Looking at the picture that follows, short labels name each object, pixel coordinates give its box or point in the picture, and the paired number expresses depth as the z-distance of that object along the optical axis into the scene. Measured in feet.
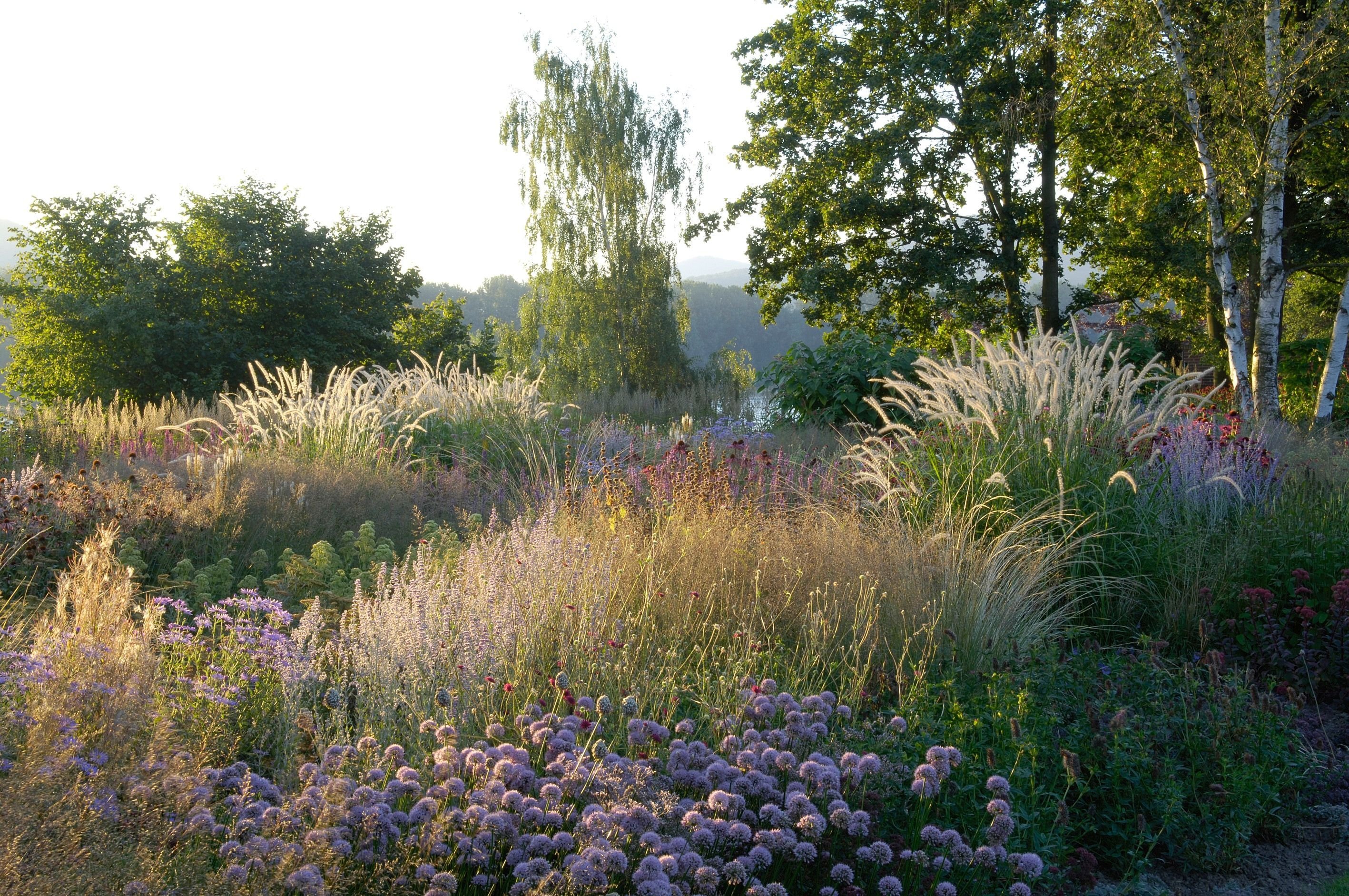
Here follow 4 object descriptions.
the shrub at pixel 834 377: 39.29
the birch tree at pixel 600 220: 72.74
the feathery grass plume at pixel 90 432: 28.43
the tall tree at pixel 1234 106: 37.65
